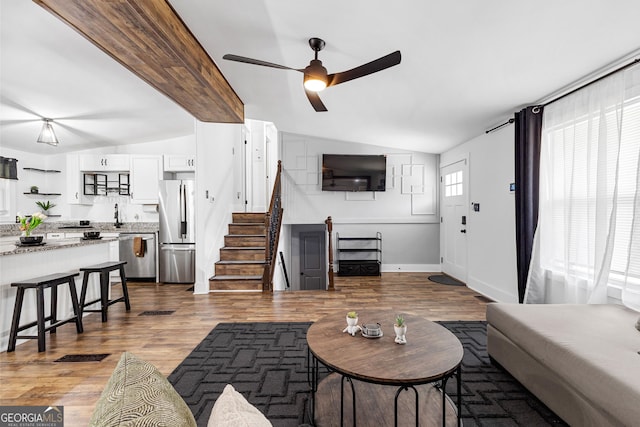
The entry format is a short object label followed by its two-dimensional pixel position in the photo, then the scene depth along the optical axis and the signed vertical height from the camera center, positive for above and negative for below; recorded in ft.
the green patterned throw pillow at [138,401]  1.78 -1.31
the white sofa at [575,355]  4.44 -2.70
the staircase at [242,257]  14.82 -2.62
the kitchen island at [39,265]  8.71 -1.86
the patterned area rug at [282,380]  5.86 -4.15
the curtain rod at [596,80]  7.33 +3.82
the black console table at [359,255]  18.78 -3.03
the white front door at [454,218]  16.40 -0.39
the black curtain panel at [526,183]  10.52 +1.07
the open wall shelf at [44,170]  17.84 +2.74
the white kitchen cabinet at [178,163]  18.43 +3.17
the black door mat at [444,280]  16.47 -4.13
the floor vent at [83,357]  8.11 -4.19
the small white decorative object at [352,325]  6.12 -2.46
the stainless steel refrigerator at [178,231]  16.70 -1.11
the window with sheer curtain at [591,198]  7.63 +0.38
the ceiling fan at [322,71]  7.06 +3.71
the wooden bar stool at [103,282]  10.43 -2.64
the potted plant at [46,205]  18.32 +0.47
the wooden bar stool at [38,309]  8.48 -2.88
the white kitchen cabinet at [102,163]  18.47 +3.18
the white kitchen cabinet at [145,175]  18.52 +2.41
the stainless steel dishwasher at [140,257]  17.08 -2.71
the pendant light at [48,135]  13.45 +3.69
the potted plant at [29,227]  9.55 -0.49
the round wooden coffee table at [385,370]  4.67 -2.63
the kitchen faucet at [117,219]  18.91 -0.46
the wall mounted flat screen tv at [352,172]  19.71 +2.74
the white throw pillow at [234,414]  1.91 -1.42
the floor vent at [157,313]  11.72 -4.18
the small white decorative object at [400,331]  5.70 -2.40
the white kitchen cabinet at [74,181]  18.45 +2.03
